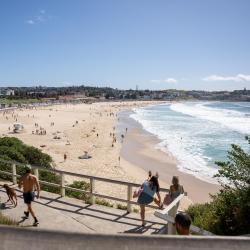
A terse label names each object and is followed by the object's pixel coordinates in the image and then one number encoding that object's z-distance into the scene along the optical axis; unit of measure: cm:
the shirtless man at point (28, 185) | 463
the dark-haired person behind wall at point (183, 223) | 231
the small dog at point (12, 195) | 506
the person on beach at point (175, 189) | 416
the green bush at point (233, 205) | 318
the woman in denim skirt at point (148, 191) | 459
